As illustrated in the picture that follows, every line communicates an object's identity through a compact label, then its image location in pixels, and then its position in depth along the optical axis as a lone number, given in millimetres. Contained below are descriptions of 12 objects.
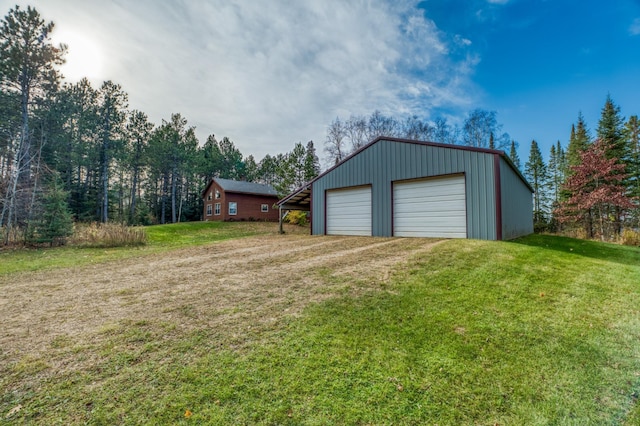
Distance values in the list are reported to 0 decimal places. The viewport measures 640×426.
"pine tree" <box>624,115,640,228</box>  19516
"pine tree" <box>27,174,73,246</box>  9938
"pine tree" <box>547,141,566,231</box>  28953
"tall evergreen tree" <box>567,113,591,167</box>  23669
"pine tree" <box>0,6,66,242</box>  15461
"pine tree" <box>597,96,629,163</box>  20438
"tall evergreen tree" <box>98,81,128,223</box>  24344
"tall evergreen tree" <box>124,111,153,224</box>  28734
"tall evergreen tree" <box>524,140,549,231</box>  29641
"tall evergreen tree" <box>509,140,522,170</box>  30297
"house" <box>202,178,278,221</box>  27656
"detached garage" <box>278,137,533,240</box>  9047
